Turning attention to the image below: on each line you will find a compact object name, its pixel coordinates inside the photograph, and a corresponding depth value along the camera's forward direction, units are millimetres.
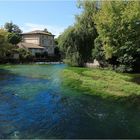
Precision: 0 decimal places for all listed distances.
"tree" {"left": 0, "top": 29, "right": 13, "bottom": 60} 27096
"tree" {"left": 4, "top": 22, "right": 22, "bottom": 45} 50530
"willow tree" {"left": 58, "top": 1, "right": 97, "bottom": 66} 23333
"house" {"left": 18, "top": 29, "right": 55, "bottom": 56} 46432
